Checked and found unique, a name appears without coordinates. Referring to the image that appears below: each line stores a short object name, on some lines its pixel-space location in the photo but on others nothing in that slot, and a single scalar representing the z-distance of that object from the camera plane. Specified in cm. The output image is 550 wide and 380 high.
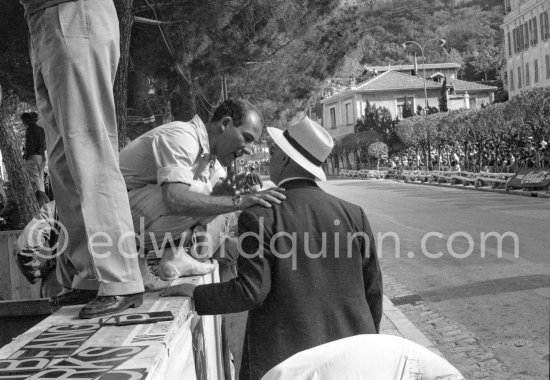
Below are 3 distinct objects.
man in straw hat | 317
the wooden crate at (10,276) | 790
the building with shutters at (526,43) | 5594
